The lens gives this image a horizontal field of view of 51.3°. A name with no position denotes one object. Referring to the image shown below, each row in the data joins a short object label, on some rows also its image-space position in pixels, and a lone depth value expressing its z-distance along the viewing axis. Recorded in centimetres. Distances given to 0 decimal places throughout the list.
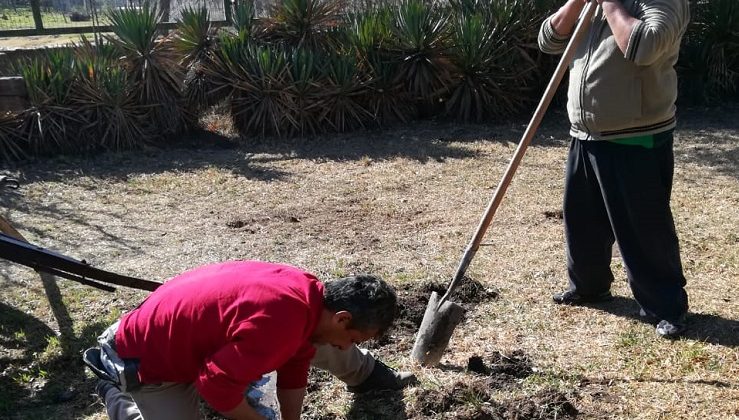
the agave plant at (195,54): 1009
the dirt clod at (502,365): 392
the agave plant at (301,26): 1053
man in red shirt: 254
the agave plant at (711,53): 1069
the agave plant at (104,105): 929
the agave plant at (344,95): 998
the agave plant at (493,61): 1025
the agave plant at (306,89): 987
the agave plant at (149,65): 974
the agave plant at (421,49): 1010
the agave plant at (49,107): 902
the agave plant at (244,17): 1043
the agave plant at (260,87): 984
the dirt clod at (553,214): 648
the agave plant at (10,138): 883
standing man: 370
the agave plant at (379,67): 1023
